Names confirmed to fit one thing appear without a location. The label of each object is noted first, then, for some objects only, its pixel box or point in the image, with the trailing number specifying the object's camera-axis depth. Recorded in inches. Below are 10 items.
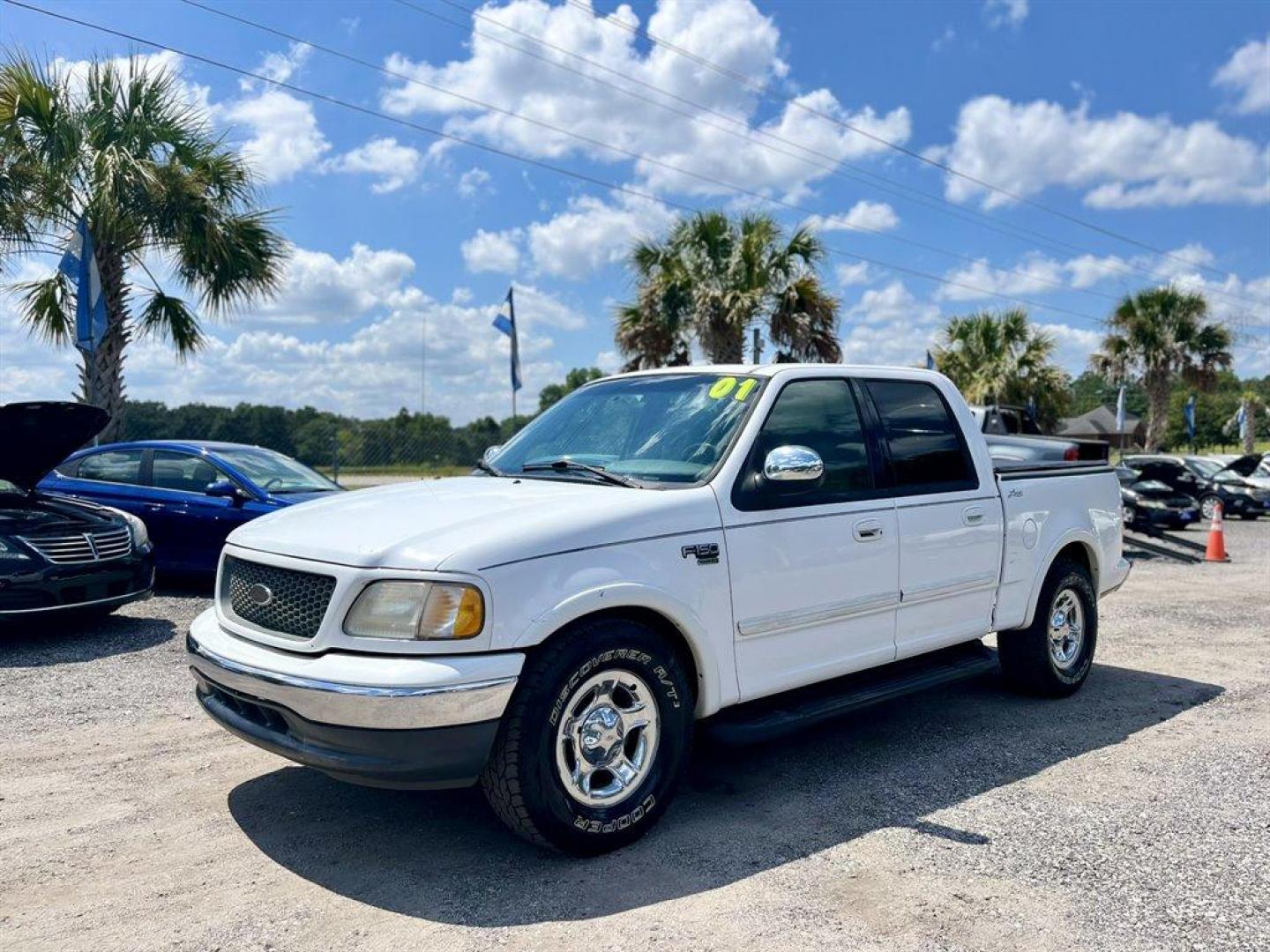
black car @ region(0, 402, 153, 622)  279.7
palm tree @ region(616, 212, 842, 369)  764.0
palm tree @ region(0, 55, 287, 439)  532.4
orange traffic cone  553.3
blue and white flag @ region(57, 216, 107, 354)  520.1
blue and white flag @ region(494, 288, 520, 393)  844.6
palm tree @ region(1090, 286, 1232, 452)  1227.9
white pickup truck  134.7
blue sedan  373.7
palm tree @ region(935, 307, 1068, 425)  1099.9
